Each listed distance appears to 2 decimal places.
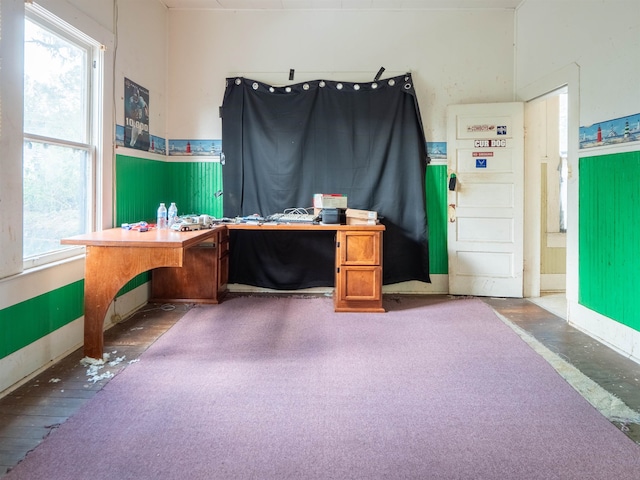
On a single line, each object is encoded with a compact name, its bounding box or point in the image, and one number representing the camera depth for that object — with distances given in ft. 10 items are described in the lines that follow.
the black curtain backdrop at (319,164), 14.60
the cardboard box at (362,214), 12.82
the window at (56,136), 8.54
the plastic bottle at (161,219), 11.03
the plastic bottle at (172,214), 12.04
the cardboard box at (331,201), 12.83
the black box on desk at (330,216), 12.66
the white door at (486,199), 14.38
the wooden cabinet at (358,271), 12.39
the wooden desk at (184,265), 8.57
